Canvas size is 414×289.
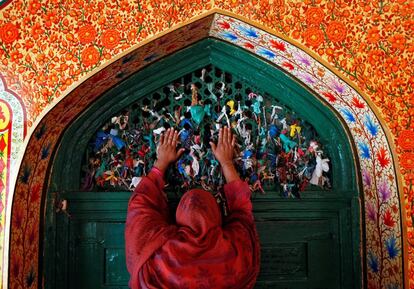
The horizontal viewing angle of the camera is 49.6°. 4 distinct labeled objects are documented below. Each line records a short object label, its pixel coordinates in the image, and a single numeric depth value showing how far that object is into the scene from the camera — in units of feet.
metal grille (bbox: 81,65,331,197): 8.98
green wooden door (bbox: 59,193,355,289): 8.98
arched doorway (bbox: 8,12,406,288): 7.79
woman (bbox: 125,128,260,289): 7.07
